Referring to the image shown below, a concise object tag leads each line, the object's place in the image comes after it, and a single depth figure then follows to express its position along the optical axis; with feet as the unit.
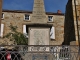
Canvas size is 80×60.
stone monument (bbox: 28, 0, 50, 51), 15.79
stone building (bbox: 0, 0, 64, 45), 49.32
